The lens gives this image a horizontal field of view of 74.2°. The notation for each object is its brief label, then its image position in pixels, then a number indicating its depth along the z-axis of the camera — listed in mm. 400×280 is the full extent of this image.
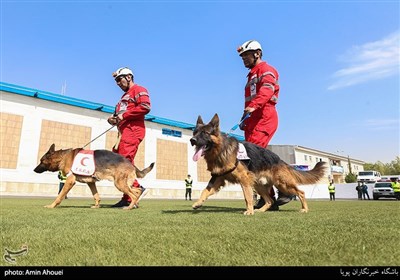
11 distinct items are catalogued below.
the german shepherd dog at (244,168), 4168
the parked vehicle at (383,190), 26031
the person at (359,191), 27797
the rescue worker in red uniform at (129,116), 6473
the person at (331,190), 25169
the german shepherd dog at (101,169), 5645
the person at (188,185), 21328
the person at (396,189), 23752
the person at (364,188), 27641
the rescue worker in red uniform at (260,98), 5133
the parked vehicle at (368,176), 43125
